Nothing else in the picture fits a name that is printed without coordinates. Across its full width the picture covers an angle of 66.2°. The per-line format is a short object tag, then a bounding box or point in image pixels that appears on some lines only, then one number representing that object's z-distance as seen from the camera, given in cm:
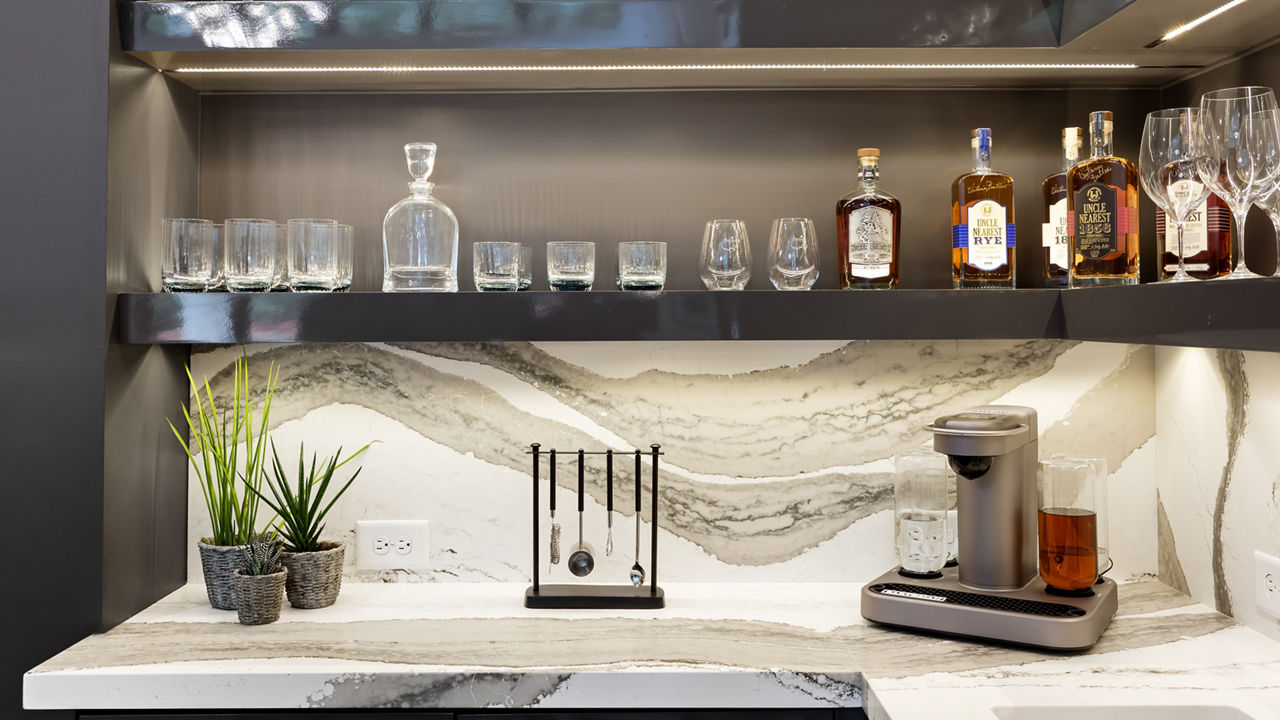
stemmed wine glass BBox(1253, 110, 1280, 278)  120
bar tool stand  170
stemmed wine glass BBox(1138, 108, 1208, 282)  131
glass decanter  173
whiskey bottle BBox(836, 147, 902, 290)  171
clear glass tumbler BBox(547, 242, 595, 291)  169
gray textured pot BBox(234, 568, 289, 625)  157
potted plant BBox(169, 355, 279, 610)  165
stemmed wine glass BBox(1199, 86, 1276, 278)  121
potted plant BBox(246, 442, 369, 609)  167
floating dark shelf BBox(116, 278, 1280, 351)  161
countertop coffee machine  149
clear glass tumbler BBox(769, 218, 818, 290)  169
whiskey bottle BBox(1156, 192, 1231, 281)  144
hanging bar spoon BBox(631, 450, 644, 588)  174
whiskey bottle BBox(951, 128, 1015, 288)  171
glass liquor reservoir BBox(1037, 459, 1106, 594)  154
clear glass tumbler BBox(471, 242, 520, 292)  169
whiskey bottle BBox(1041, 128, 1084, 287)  173
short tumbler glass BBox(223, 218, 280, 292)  167
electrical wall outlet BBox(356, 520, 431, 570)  187
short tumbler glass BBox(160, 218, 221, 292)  165
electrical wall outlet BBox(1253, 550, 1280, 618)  151
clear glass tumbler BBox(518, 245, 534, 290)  174
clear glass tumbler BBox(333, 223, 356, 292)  171
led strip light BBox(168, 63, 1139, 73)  170
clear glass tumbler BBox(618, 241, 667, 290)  167
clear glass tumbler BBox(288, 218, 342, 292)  168
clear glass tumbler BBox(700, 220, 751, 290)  170
